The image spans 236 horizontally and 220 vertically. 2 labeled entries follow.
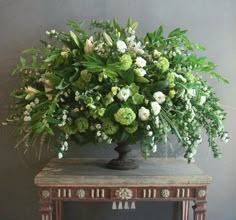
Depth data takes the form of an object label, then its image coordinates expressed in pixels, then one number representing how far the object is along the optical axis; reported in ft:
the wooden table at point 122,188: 6.44
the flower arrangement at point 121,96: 6.07
